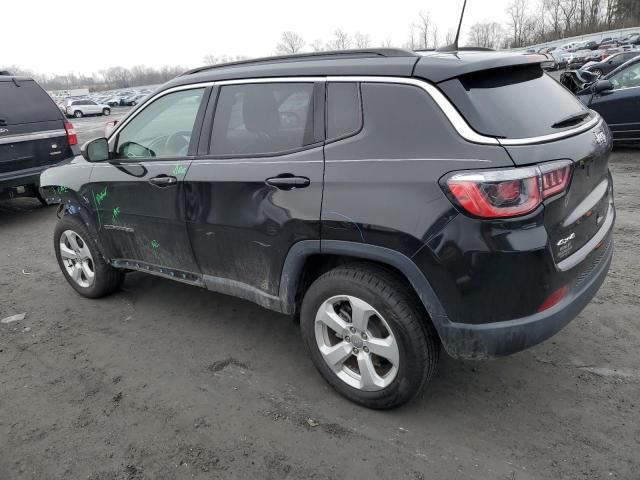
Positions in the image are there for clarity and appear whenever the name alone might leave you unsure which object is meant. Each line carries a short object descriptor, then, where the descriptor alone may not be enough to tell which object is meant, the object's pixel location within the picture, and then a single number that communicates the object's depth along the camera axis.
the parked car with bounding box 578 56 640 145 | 8.24
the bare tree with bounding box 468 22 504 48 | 99.96
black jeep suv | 2.24
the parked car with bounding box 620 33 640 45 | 42.88
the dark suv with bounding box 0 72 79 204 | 6.72
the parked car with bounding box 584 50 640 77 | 18.89
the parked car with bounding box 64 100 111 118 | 42.94
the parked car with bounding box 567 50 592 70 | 30.52
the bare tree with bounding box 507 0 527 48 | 96.94
